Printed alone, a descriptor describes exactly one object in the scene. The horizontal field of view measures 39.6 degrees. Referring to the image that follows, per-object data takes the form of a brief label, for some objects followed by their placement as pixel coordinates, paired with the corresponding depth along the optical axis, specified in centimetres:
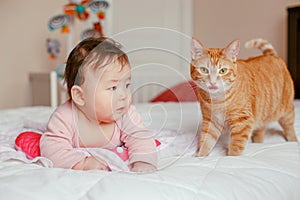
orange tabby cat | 90
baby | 82
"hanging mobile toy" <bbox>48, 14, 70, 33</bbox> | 249
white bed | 64
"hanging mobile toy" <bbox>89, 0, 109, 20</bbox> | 245
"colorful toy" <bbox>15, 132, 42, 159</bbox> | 91
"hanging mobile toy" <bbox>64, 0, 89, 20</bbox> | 251
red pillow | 93
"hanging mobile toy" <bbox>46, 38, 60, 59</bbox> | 268
